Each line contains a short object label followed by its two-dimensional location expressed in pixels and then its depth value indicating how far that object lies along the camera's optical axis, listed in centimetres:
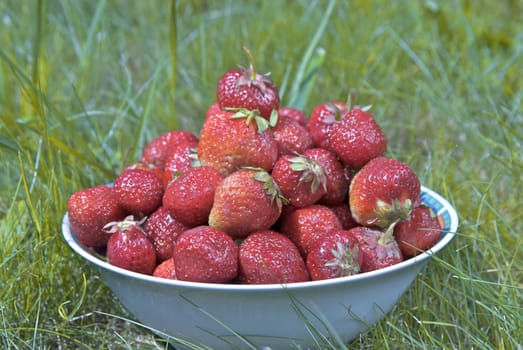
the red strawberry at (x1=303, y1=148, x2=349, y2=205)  58
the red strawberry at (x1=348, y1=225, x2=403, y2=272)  55
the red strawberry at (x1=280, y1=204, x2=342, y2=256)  55
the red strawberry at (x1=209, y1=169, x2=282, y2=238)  54
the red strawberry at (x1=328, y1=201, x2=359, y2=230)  58
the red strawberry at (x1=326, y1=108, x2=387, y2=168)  58
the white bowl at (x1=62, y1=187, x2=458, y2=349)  52
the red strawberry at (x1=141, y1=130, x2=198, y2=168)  62
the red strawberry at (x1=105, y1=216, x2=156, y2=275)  55
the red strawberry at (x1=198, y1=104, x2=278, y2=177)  56
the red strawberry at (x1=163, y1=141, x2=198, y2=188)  59
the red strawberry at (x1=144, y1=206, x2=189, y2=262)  57
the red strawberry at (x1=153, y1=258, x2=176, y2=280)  55
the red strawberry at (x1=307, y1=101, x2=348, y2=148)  60
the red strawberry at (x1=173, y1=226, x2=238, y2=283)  52
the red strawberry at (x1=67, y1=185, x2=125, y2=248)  57
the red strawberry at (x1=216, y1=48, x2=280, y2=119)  58
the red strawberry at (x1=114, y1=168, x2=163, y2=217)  58
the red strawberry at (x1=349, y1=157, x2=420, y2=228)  55
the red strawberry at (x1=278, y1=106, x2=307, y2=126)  62
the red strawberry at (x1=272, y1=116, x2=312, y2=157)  58
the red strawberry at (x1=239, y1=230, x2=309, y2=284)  53
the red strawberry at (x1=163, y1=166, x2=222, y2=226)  55
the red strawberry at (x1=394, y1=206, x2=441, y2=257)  56
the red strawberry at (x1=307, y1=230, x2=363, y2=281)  53
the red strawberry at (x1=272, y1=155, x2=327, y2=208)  55
